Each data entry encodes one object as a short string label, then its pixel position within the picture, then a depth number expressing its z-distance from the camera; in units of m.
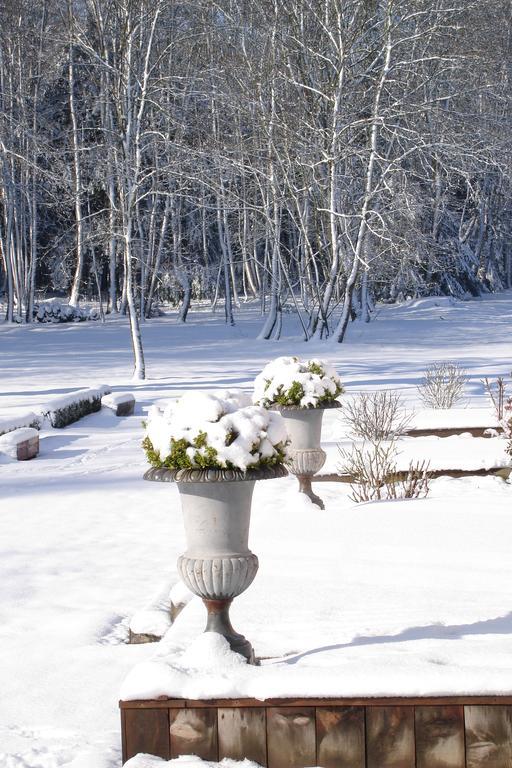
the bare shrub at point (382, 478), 9.43
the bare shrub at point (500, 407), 12.26
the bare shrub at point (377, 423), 11.95
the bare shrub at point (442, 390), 14.80
